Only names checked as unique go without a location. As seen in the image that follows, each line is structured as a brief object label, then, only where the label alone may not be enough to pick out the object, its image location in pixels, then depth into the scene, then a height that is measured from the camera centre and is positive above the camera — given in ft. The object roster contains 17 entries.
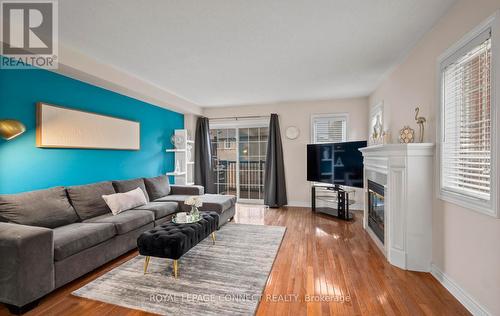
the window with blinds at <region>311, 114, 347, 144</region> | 17.03 +2.29
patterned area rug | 6.09 -4.14
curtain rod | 18.42 +3.49
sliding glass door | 19.17 -0.28
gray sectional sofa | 5.78 -2.63
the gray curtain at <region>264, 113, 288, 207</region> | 17.54 -1.16
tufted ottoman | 7.22 -2.89
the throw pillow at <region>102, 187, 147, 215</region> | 10.06 -2.12
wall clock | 17.75 +2.04
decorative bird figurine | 8.15 +1.31
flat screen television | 13.04 -0.44
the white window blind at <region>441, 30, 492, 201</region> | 5.54 +1.04
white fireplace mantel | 7.79 -1.81
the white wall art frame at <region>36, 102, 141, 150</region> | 9.06 +1.36
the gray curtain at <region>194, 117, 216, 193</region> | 19.16 -0.01
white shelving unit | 17.37 -0.09
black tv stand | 13.94 -3.11
